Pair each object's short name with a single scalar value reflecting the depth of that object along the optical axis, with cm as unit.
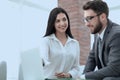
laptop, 159
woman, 246
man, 190
